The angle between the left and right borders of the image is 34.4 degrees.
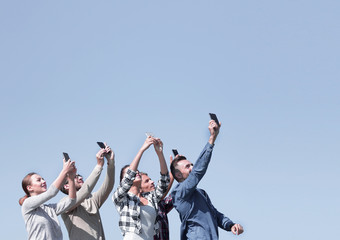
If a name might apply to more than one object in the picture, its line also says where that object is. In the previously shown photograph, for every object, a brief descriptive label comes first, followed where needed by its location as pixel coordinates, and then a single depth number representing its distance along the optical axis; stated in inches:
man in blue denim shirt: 286.2
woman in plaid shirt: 303.6
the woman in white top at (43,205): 281.3
